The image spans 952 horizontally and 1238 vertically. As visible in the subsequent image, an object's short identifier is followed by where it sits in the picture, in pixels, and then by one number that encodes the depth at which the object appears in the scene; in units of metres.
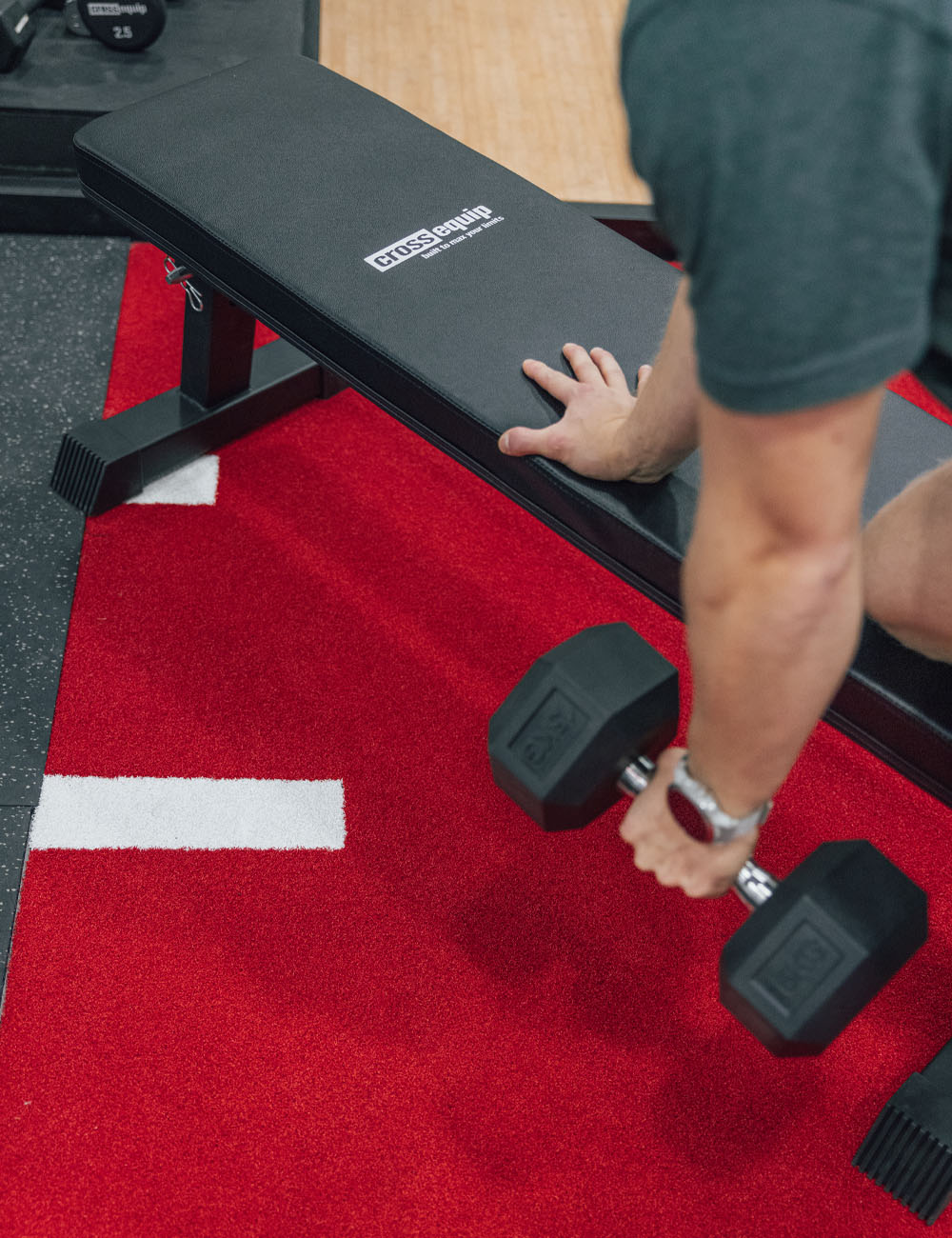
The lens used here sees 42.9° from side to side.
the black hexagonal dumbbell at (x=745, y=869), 0.90
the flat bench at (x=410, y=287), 1.15
